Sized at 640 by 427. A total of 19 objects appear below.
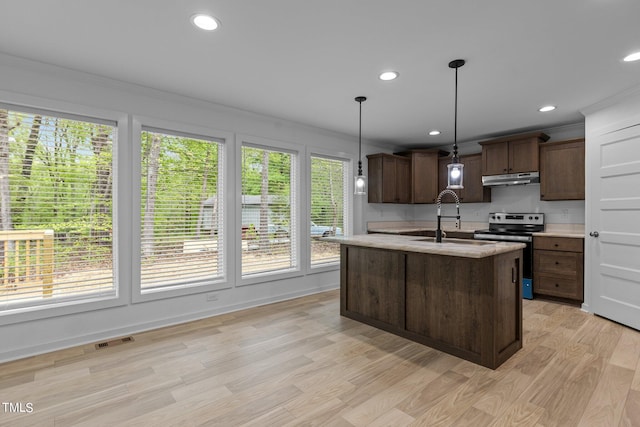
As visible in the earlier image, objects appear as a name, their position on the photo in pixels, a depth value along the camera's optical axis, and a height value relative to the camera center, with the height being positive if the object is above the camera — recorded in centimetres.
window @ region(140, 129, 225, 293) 350 +1
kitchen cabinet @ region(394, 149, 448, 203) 591 +68
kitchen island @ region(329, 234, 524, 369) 259 -74
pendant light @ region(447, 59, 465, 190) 289 +34
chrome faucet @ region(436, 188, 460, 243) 331 -23
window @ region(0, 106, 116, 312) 278 +3
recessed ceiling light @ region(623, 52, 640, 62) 263 +128
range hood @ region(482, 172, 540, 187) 476 +52
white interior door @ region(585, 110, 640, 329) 341 -10
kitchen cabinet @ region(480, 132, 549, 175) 473 +90
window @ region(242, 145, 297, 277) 425 +2
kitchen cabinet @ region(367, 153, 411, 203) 561 +61
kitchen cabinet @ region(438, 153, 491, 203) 550 +51
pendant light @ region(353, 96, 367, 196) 355 +31
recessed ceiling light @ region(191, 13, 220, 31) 215 +129
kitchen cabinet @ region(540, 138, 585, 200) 437 +59
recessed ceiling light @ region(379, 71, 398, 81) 299 +129
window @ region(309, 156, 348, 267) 502 +12
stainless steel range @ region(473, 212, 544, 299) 461 -28
